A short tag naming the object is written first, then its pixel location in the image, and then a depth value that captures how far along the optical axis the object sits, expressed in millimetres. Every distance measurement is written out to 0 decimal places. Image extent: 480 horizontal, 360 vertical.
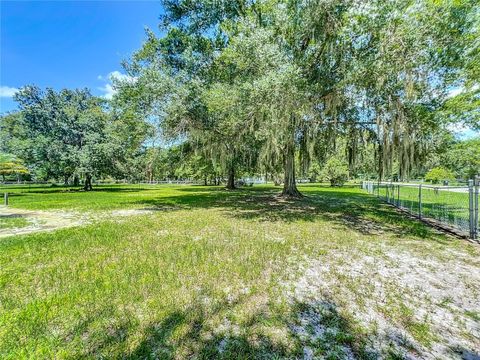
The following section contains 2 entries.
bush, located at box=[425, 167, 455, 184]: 31469
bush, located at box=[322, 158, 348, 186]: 31028
